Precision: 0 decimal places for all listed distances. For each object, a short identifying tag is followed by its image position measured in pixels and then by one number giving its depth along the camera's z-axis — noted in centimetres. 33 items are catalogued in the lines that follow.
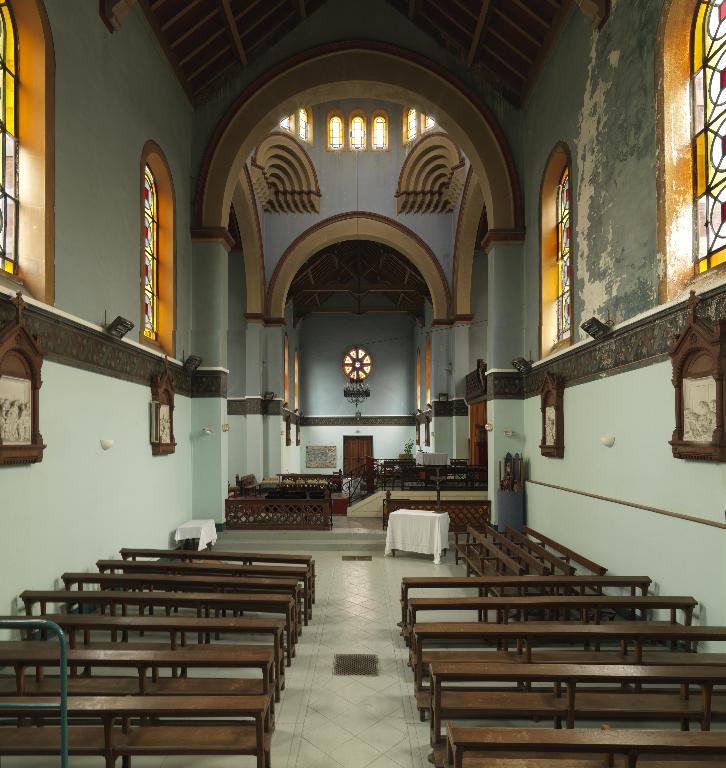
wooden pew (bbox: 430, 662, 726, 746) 391
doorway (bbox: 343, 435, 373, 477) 3133
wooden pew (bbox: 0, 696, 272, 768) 368
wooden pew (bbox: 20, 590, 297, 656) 575
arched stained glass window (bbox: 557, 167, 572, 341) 1008
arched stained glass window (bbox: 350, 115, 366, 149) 2006
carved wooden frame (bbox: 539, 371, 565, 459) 978
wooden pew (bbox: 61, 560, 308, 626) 657
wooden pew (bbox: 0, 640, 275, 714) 432
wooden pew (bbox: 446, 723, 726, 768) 309
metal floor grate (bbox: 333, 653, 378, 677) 590
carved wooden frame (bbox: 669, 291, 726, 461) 530
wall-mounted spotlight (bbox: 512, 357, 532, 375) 1173
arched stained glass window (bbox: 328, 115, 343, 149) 2000
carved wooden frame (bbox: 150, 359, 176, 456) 1013
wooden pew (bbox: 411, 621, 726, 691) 467
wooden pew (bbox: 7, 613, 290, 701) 507
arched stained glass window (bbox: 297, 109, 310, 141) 1936
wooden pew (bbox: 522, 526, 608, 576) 762
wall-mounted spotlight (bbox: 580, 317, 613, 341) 786
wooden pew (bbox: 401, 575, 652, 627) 641
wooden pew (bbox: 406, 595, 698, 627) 556
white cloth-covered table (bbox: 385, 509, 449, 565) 1122
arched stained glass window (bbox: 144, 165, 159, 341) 1067
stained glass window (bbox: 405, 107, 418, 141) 1936
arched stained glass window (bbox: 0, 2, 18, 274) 657
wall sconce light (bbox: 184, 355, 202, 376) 1191
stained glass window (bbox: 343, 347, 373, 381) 3186
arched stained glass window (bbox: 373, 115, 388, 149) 1997
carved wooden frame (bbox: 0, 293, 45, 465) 579
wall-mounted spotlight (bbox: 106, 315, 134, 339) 826
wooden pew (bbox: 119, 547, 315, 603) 802
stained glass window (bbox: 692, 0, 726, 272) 603
